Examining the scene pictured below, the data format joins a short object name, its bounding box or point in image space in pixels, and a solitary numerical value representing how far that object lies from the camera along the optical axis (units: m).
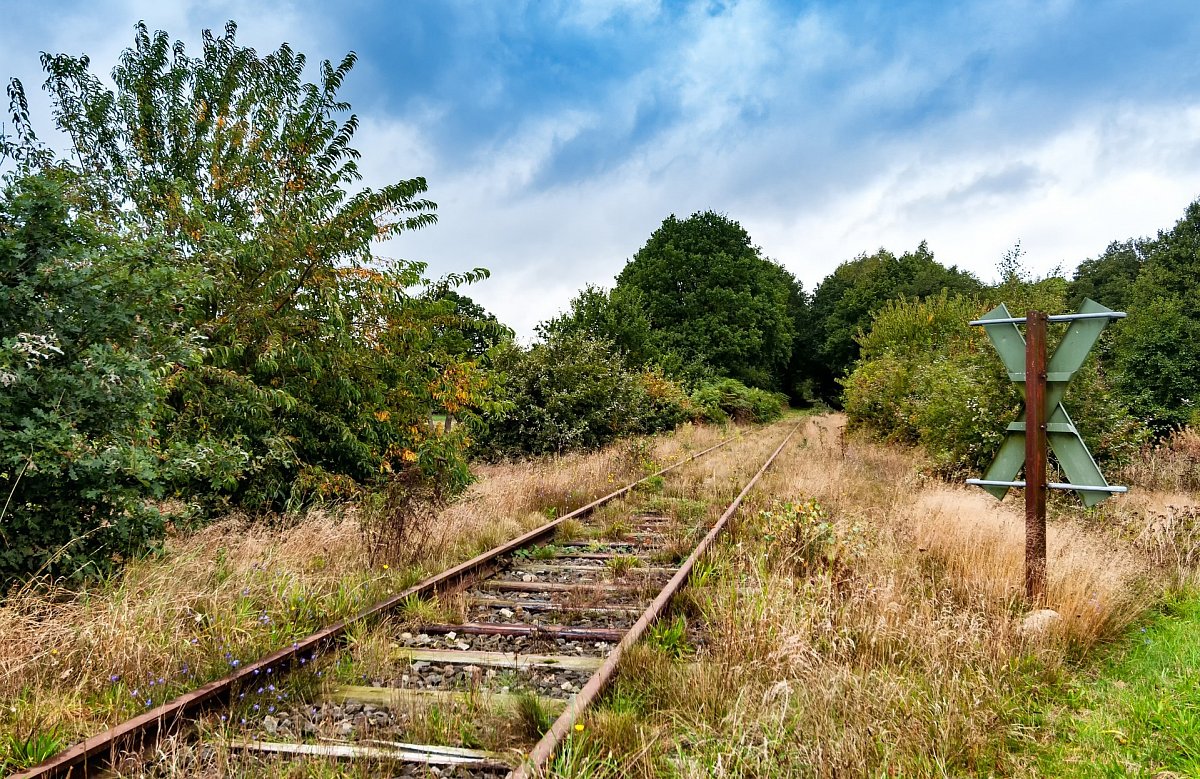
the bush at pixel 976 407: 10.20
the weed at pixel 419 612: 4.84
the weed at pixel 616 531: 8.06
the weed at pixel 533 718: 3.15
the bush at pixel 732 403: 32.38
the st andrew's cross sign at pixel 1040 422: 4.95
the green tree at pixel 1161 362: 23.05
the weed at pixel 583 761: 2.72
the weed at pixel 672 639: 4.28
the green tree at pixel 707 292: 43.62
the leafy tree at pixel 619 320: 28.73
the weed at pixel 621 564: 6.20
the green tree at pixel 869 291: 58.44
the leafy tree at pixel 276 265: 7.43
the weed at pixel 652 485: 11.72
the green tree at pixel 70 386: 4.11
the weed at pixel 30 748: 2.74
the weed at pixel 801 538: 5.89
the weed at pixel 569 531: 8.04
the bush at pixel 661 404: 24.97
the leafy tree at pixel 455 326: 9.55
